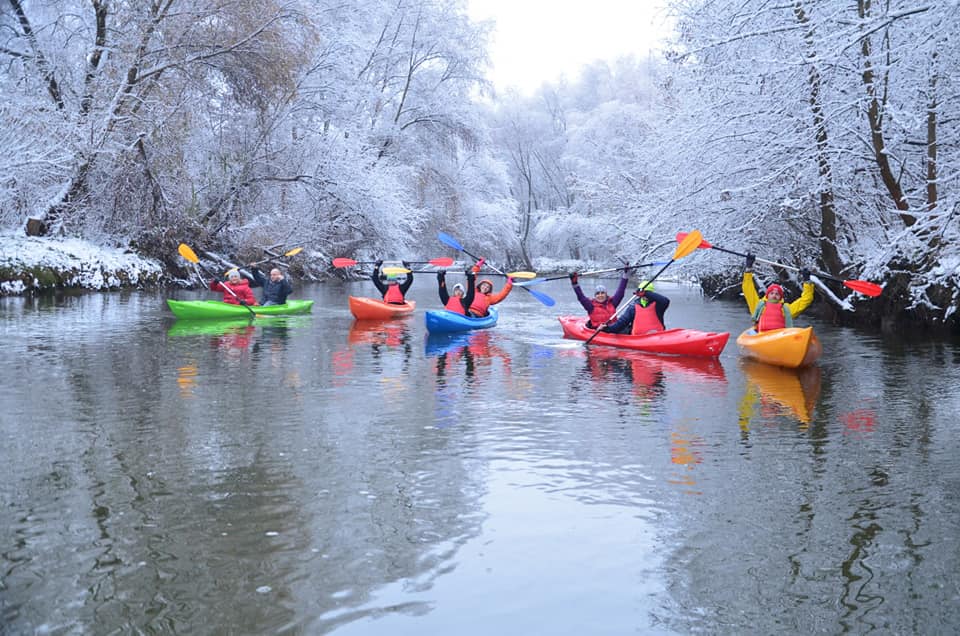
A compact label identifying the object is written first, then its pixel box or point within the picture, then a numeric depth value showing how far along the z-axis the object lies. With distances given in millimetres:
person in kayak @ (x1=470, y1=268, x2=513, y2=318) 14422
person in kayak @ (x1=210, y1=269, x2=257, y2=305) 15571
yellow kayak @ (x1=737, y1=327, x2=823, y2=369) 9625
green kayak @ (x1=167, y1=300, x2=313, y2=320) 14281
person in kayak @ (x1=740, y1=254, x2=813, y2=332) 10703
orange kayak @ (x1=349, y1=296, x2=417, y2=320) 15438
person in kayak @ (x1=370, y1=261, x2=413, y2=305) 16531
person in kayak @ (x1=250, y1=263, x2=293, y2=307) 16172
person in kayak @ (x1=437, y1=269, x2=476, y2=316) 14242
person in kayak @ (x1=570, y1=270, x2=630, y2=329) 12633
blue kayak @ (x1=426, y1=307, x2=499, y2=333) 13297
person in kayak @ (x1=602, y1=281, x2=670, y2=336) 11719
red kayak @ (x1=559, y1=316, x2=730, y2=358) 10586
